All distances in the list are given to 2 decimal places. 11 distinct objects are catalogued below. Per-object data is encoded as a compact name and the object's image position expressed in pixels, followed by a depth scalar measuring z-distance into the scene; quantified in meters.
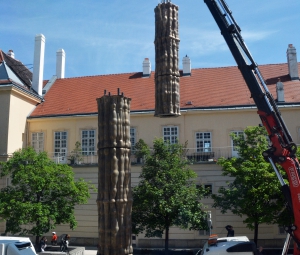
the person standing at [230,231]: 21.69
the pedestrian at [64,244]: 21.38
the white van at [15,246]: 11.92
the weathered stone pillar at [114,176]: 7.80
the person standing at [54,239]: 24.17
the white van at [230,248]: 13.73
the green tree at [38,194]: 20.27
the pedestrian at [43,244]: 21.78
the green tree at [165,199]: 20.53
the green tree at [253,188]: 20.34
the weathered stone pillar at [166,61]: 9.52
